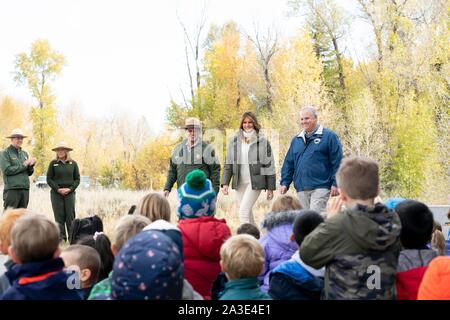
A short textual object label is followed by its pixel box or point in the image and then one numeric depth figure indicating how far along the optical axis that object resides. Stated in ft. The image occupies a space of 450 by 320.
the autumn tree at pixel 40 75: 104.88
